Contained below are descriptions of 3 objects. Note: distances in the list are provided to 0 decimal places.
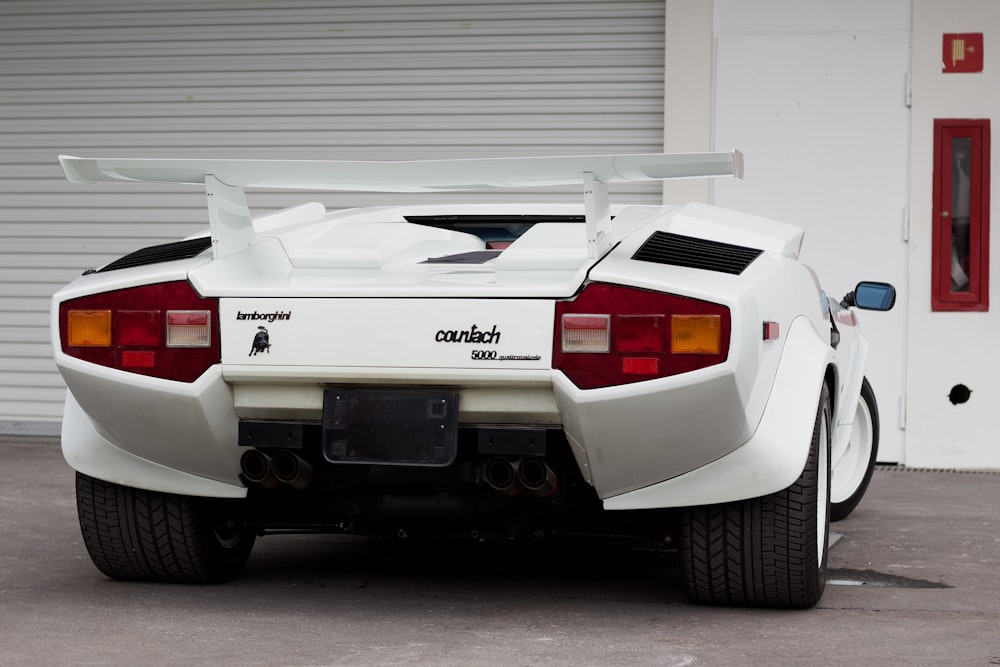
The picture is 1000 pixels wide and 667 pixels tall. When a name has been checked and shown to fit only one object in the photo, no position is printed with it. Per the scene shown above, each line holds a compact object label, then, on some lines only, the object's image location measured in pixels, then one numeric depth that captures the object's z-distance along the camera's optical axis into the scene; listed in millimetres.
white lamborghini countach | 6334
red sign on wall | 14613
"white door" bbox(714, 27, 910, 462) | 14749
